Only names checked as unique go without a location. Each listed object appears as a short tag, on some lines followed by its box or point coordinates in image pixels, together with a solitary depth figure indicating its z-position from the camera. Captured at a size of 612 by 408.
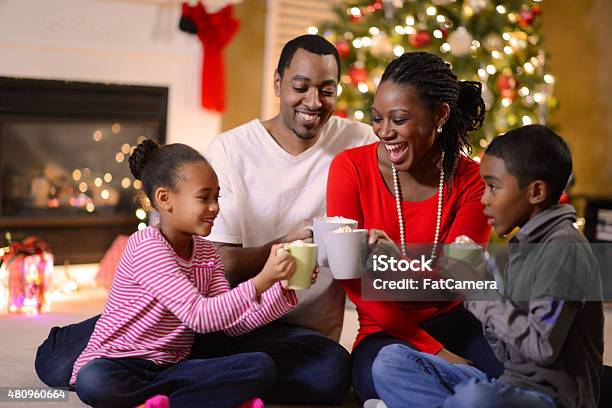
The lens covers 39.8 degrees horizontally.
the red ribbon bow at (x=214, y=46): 4.33
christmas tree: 4.41
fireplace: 4.11
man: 2.42
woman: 2.15
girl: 1.99
